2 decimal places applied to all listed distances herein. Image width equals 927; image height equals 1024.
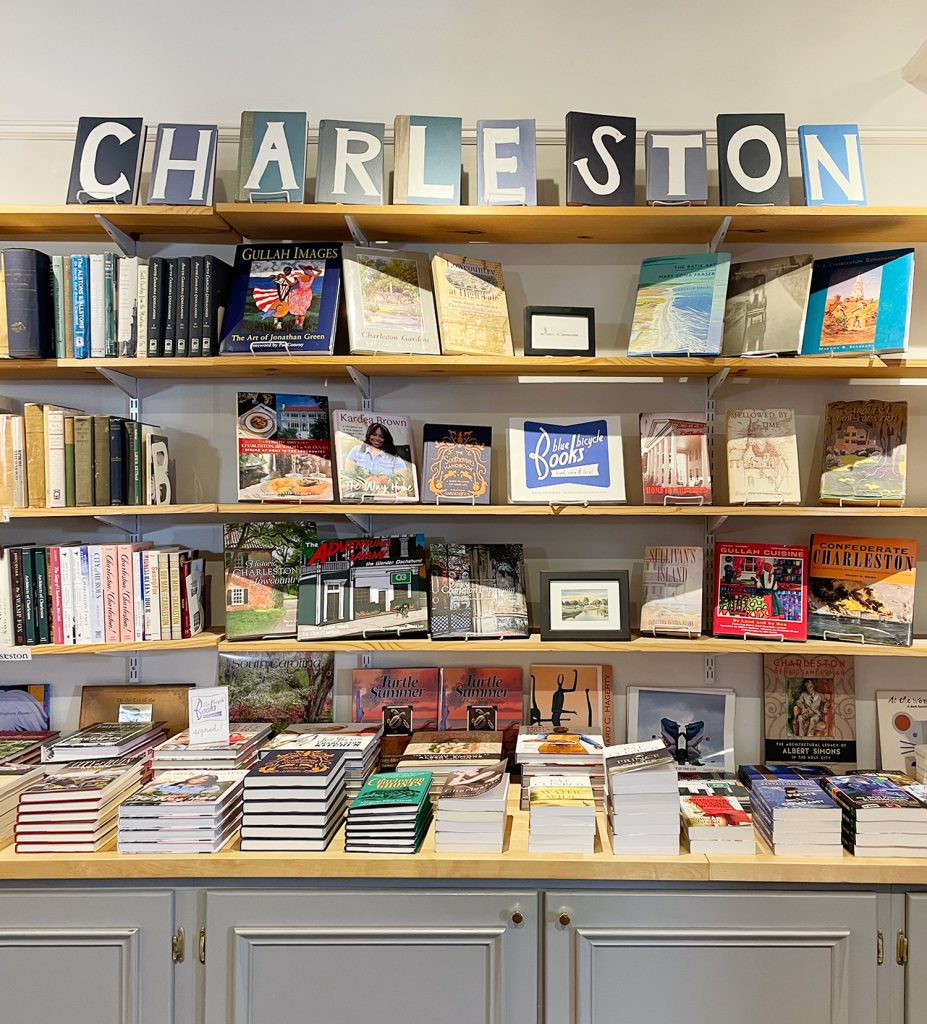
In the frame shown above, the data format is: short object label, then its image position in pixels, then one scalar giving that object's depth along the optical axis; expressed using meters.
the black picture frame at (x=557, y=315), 2.15
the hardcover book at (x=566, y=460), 2.23
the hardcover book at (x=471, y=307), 2.18
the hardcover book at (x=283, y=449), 2.22
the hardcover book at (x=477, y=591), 2.22
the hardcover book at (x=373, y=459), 2.21
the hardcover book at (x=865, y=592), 2.18
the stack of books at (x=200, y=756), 2.09
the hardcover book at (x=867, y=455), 2.17
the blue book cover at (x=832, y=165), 2.12
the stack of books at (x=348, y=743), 2.07
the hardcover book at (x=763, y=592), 2.20
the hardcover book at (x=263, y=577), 2.22
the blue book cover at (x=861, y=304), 2.11
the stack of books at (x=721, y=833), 1.88
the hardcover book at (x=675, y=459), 2.20
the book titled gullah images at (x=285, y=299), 2.16
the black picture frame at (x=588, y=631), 2.19
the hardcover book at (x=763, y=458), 2.19
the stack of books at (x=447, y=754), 2.11
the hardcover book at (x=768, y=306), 2.11
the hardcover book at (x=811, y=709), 2.34
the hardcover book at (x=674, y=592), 2.22
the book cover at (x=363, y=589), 2.21
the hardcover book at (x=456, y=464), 2.25
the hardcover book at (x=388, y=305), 2.16
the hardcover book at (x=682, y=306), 2.12
